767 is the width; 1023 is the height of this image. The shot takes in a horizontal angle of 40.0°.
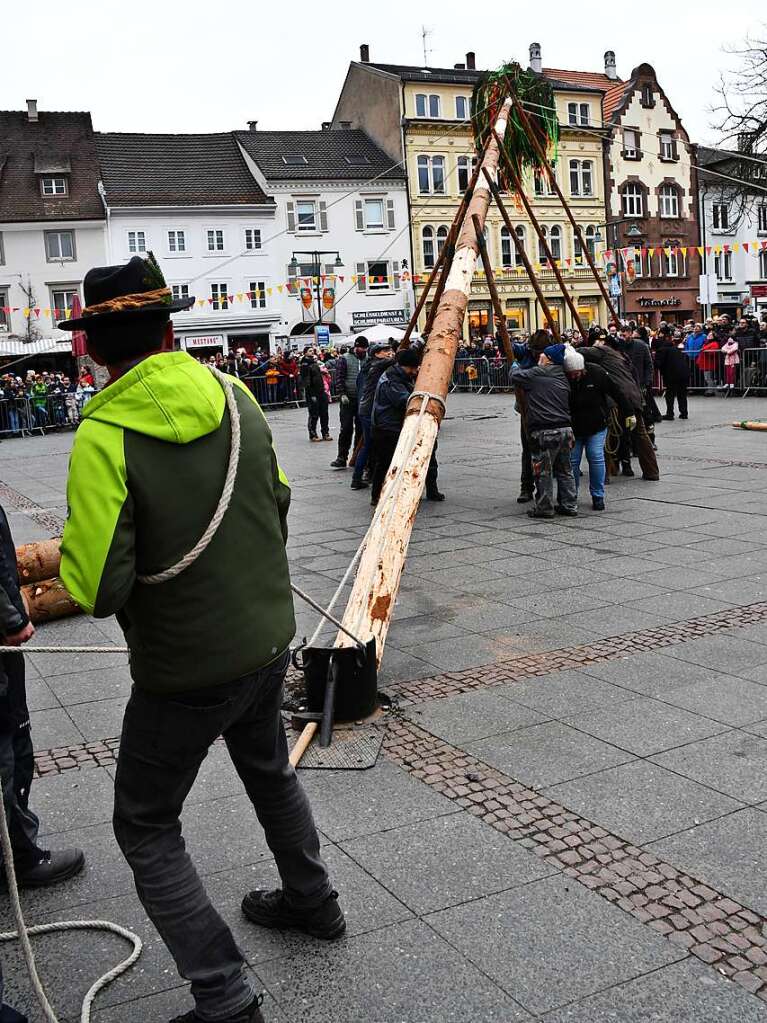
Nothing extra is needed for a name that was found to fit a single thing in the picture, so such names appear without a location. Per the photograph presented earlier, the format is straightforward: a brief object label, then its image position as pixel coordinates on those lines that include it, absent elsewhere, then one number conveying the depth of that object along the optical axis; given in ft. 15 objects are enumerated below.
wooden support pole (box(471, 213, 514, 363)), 37.29
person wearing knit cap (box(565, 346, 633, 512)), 36.04
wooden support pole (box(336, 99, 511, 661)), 19.80
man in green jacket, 8.71
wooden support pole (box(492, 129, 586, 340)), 42.11
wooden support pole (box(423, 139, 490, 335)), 37.06
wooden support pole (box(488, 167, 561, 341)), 39.04
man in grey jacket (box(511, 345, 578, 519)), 34.68
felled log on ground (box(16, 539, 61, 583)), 25.27
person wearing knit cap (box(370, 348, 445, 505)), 37.14
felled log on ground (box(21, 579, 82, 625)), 25.14
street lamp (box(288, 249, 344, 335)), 155.74
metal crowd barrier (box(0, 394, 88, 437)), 90.07
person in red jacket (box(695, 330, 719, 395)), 79.92
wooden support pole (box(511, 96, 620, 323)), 42.19
